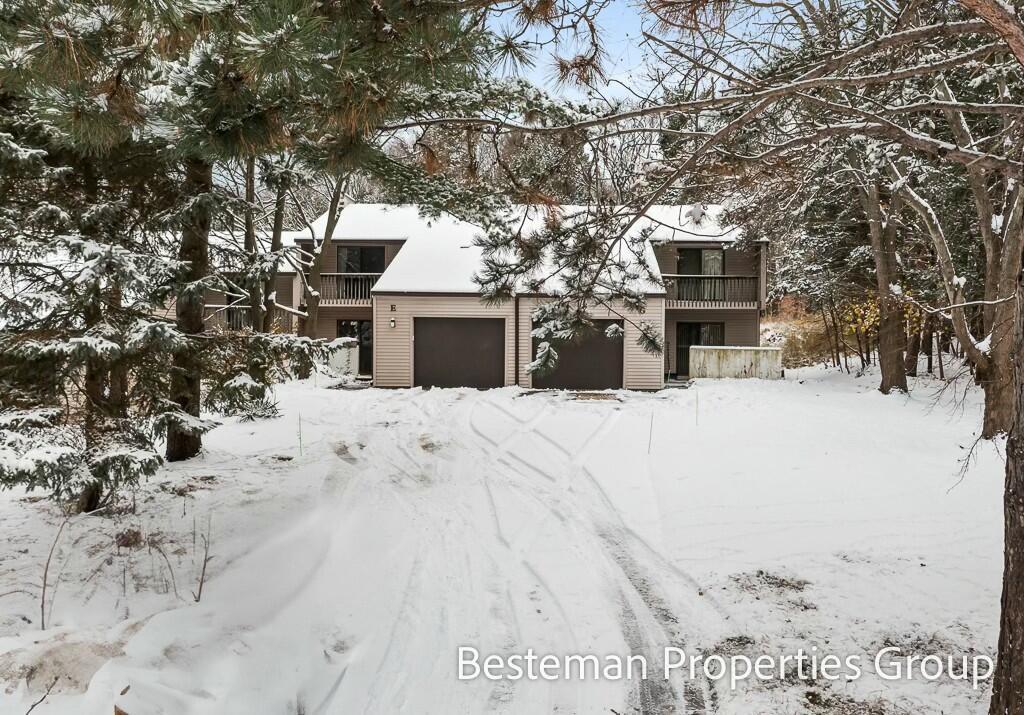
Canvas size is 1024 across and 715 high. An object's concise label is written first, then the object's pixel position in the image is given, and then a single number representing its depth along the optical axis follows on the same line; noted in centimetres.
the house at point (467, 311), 1542
